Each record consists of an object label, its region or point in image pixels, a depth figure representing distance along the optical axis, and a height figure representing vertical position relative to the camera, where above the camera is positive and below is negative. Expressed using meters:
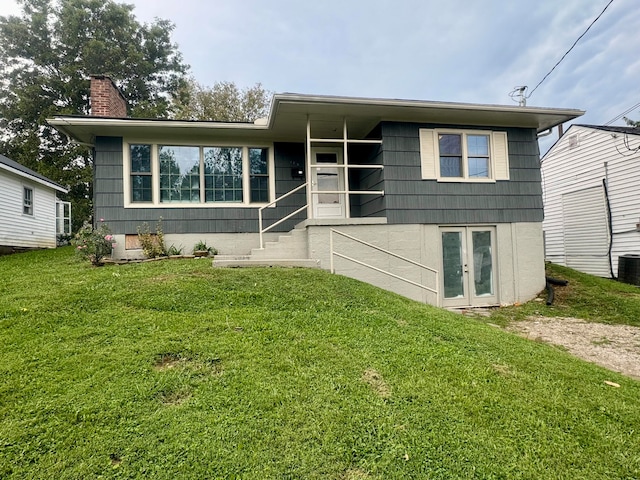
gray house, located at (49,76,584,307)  7.75 +1.45
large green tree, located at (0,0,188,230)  20.95 +11.08
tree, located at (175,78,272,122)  21.28 +8.84
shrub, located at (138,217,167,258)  8.01 +0.26
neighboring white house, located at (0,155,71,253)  12.05 +1.76
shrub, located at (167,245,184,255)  8.33 +0.04
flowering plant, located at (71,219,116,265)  7.45 +0.23
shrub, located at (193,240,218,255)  8.41 +0.07
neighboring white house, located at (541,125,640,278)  10.51 +1.41
